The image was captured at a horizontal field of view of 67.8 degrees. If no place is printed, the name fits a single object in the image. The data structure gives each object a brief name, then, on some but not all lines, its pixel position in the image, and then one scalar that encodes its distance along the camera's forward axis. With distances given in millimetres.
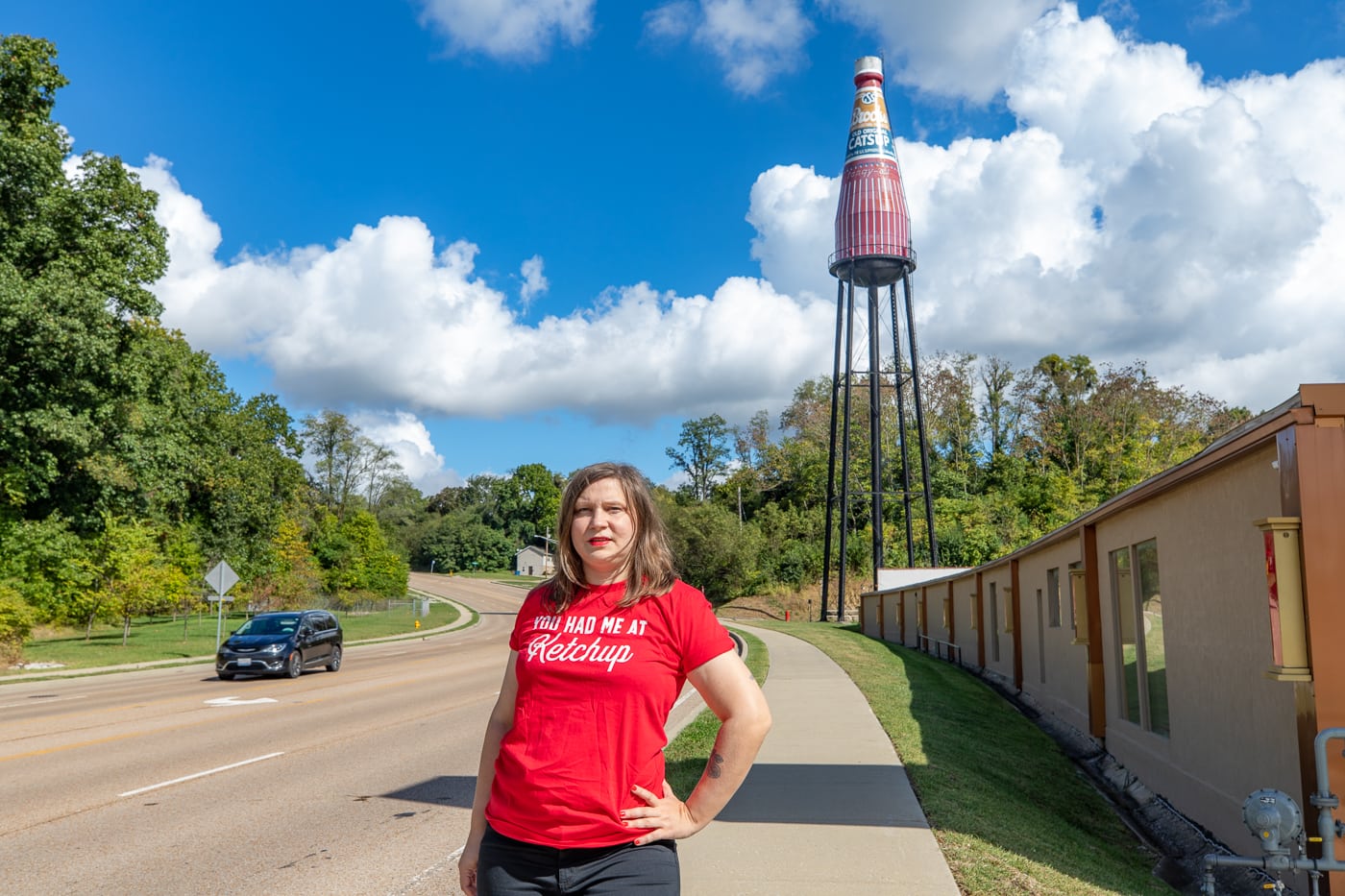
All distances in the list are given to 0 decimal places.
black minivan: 20203
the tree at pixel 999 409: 61938
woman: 2482
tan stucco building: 5785
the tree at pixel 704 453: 95250
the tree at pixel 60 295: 24875
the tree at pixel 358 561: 56781
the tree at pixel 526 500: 137875
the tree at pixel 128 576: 28797
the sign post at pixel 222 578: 25906
